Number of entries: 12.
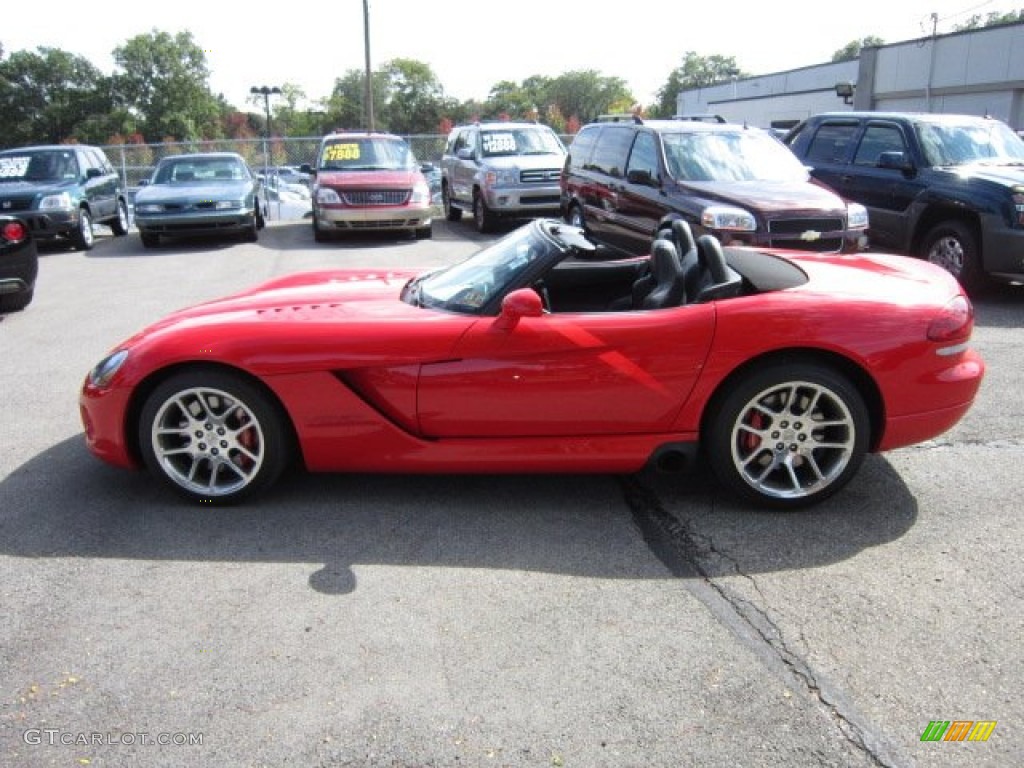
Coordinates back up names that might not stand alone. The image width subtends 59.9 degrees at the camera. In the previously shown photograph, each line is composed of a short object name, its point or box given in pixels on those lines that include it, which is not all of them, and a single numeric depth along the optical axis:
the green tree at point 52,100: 80.19
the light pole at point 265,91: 39.22
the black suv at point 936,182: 8.38
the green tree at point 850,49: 119.88
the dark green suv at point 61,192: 13.62
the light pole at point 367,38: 30.19
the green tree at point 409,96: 96.12
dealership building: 29.80
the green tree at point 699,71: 111.43
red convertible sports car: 3.75
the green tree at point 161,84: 86.00
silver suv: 14.71
